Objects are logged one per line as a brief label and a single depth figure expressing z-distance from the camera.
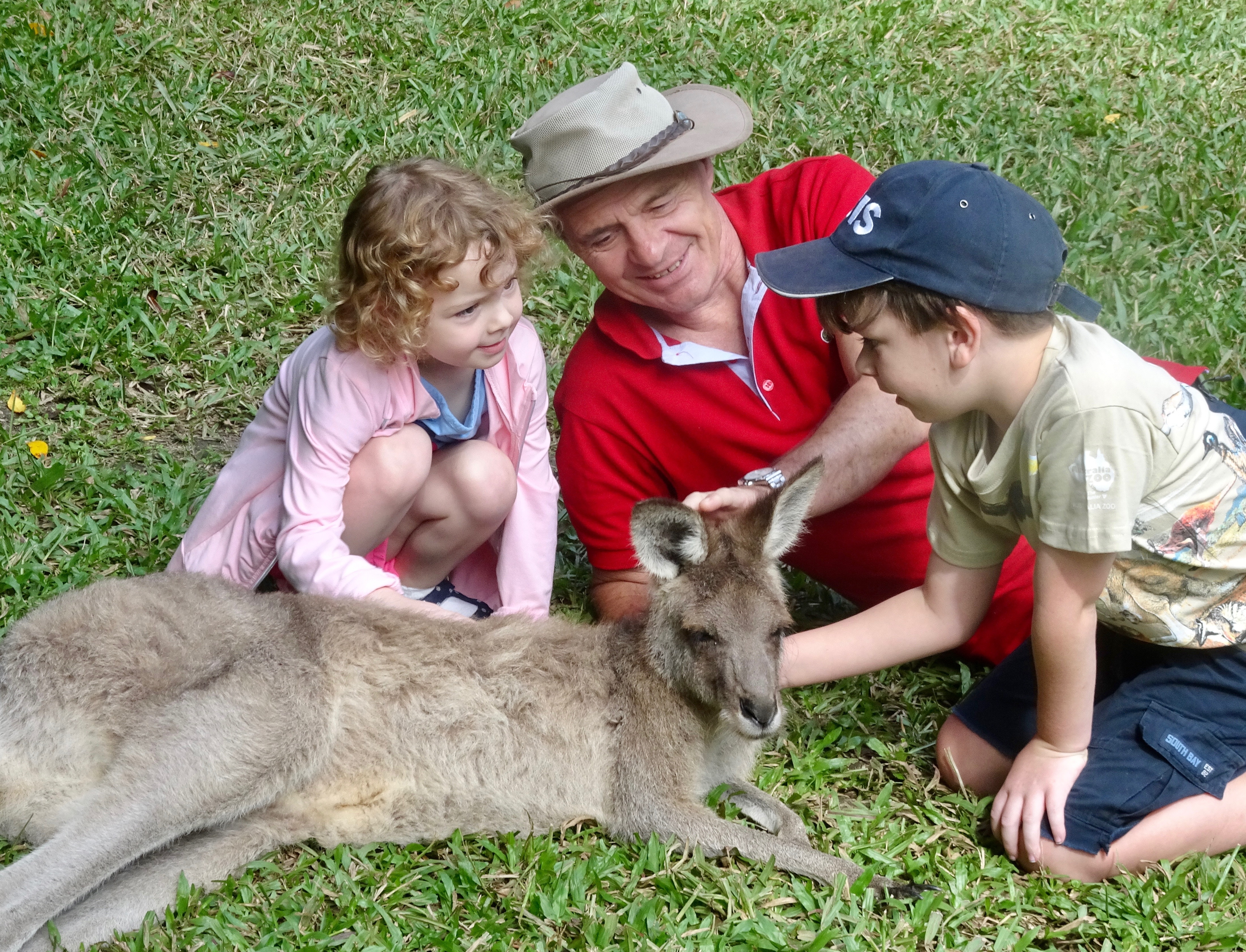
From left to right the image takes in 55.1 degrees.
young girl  3.58
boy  2.88
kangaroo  3.09
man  3.85
